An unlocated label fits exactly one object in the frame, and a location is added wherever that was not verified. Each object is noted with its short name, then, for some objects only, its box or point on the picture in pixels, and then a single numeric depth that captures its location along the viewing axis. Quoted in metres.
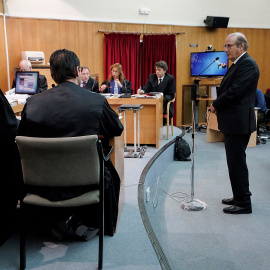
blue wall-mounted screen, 7.99
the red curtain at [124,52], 7.95
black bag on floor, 5.32
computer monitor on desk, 4.68
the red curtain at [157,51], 8.13
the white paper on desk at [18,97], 4.03
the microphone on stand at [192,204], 3.34
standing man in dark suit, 2.94
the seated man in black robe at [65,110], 1.96
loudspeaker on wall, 8.09
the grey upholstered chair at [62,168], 1.77
